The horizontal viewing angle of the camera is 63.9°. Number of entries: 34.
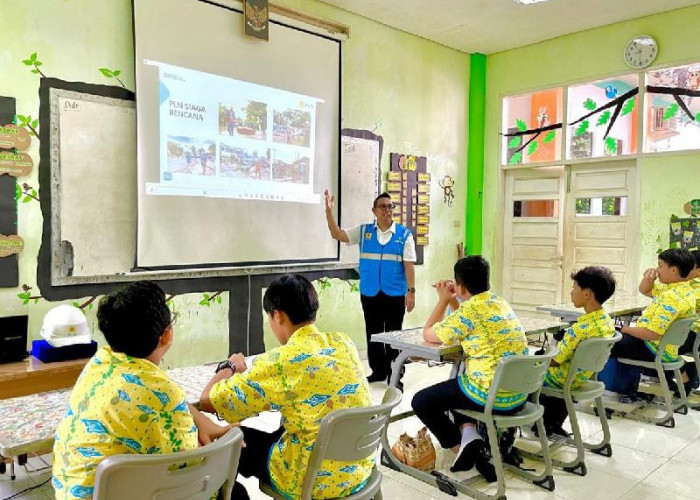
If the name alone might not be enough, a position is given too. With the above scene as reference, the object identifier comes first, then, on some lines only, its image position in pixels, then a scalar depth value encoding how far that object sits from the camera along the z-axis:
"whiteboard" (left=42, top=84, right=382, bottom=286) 3.62
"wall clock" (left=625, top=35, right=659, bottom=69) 5.52
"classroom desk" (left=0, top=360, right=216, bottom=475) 1.43
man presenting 4.47
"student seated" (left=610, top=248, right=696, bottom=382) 3.63
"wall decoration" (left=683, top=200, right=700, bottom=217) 5.30
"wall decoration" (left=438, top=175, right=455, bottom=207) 6.50
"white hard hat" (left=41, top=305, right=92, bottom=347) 3.02
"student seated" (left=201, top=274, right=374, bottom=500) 1.65
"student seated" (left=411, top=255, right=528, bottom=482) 2.61
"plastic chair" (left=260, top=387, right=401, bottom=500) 1.62
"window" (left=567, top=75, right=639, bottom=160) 5.75
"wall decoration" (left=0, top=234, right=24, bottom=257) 3.45
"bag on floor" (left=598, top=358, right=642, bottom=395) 4.09
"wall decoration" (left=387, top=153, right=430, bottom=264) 5.87
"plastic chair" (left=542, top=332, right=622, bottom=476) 2.81
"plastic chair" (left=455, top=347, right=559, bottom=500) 2.46
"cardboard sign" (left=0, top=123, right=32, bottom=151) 3.41
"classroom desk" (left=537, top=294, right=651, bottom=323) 3.96
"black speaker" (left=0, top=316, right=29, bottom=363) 3.01
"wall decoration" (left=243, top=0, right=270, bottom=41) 4.42
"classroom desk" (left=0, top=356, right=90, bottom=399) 2.84
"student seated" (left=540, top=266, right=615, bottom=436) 2.95
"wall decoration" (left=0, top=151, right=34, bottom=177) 3.42
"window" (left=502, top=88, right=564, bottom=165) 6.33
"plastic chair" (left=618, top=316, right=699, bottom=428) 3.56
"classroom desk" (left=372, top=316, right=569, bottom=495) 2.70
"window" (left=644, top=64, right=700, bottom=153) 5.36
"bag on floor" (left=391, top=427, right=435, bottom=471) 2.89
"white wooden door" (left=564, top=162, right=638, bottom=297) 5.79
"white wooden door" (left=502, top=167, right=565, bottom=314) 6.40
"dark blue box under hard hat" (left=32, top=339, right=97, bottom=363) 3.04
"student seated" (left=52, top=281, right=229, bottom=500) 1.28
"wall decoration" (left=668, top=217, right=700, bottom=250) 5.30
